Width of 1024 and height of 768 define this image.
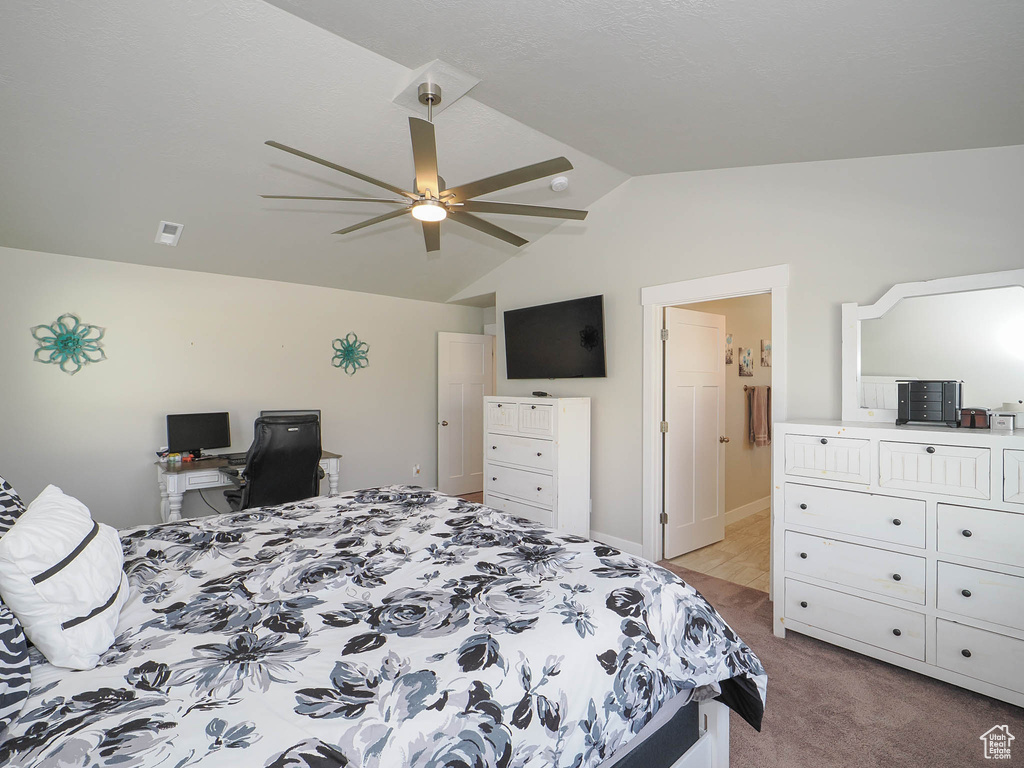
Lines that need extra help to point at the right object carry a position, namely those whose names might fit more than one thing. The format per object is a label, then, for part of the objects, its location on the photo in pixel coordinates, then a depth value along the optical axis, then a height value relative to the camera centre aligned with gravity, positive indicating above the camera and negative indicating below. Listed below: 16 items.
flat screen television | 4.12 +0.34
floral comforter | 0.92 -0.66
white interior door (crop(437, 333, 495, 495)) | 5.76 -0.35
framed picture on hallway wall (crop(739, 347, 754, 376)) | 4.95 +0.14
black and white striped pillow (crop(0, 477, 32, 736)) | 0.95 -0.59
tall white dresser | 3.92 -0.70
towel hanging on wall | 4.95 -0.43
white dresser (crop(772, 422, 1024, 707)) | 2.02 -0.80
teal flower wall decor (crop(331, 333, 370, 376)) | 5.03 +0.27
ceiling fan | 1.91 +0.83
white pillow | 1.12 -0.51
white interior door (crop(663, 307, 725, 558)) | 3.82 -0.45
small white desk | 3.59 -0.74
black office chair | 3.32 -0.57
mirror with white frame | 2.29 +0.16
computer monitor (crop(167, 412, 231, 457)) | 3.91 -0.42
